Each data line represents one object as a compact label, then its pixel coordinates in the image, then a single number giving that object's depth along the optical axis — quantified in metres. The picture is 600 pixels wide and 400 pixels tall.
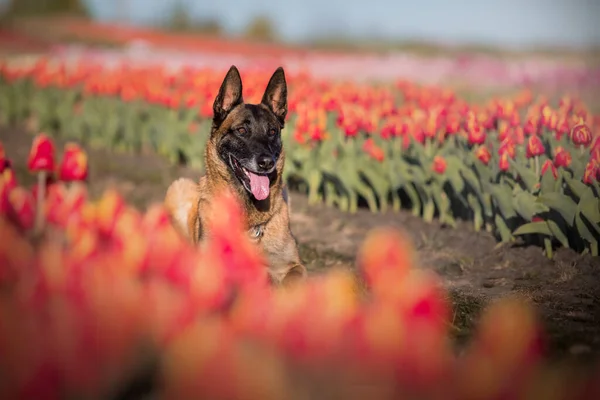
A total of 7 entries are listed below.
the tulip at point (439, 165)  6.41
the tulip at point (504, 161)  5.66
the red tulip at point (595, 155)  5.08
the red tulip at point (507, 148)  5.69
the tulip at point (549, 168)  5.30
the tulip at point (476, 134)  6.10
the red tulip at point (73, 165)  3.66
